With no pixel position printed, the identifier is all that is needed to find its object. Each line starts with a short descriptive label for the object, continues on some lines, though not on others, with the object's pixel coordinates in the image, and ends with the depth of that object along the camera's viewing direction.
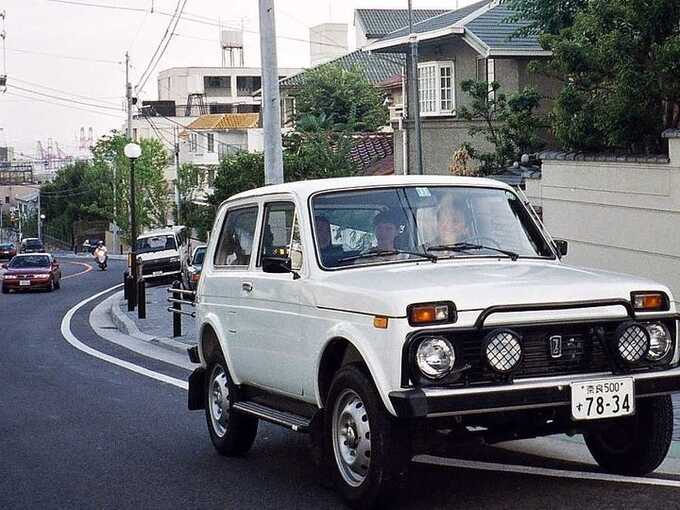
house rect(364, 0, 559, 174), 31.64
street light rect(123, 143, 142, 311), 30.25
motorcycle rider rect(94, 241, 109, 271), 64.00
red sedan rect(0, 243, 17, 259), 86.56
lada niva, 6.97
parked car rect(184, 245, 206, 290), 30.22
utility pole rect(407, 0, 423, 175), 25.46
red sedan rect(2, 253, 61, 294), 44.94
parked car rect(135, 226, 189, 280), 46.00
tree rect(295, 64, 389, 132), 54.22
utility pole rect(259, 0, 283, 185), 18.69
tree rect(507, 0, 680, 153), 14.59
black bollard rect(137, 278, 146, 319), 26.22
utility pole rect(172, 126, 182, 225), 70.25
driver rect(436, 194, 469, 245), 8.45
